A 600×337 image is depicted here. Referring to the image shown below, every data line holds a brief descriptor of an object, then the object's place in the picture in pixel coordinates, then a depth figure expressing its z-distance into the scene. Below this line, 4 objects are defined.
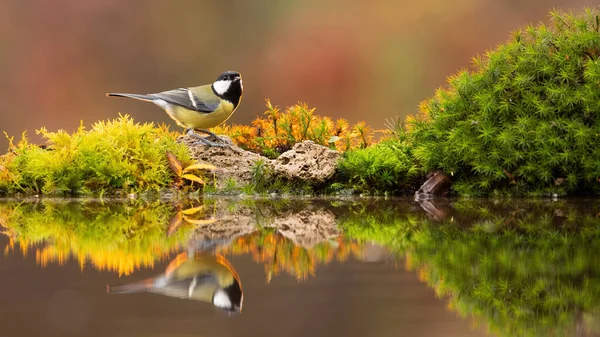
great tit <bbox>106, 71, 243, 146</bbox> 14.45
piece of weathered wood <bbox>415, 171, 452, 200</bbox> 12.91
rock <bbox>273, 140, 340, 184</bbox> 13.27
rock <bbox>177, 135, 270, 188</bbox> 13.66
